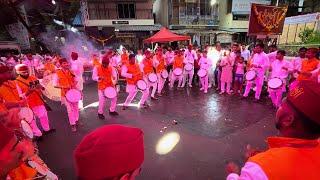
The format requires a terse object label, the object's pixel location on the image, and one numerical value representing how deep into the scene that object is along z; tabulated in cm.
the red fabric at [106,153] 138
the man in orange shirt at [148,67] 1018
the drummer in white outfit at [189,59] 1257
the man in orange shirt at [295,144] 140
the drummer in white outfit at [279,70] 851
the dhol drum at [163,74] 1132
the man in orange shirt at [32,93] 585
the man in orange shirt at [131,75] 852
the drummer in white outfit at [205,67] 1168
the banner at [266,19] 1060
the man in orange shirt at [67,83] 675
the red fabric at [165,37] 1467
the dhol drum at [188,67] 1243
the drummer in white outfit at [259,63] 946
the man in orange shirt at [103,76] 752
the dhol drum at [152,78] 1006
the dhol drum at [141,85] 866
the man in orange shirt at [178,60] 1221
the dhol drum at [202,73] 1156
